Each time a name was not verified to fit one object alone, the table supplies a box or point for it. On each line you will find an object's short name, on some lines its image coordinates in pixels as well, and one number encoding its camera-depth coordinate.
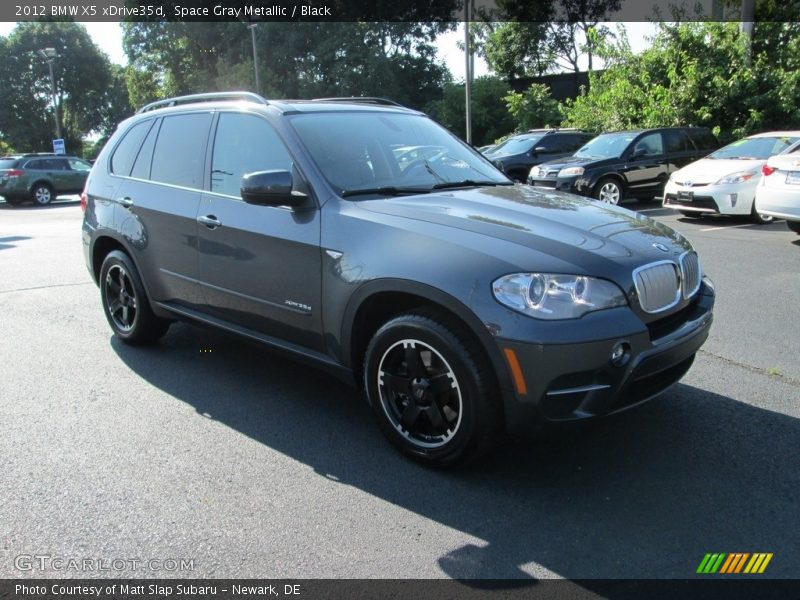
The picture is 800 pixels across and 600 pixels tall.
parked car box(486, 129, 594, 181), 16.53
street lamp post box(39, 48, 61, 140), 38.03
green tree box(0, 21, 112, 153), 56.53
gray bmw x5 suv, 3.00
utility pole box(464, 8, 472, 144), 21.47
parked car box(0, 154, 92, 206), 21.73
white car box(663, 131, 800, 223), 11.08
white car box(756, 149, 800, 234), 8.80
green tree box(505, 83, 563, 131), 29.27
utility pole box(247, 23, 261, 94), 38.58
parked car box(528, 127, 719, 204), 13.51
